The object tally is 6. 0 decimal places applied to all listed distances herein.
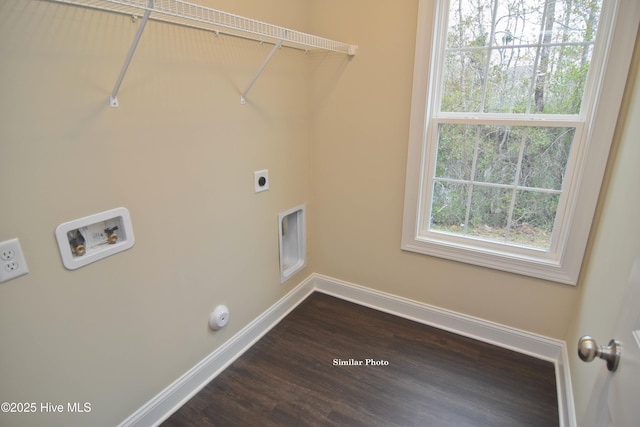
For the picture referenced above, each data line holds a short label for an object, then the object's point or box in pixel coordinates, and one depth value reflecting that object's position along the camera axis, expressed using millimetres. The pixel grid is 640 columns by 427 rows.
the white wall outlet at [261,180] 1887
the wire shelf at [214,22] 1037
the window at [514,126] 1525
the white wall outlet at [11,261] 976
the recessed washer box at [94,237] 1122
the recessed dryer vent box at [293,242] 2361
